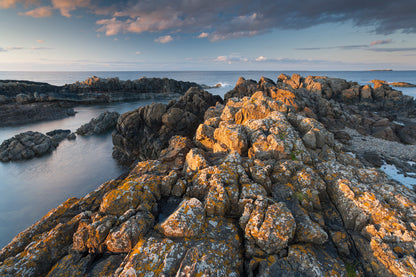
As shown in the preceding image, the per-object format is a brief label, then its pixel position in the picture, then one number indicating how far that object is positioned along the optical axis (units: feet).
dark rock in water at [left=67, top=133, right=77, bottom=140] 150.16
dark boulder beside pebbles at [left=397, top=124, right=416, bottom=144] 96.02
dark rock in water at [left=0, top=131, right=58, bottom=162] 112.47
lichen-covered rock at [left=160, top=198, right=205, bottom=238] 22.44
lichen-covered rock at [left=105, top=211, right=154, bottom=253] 22.04
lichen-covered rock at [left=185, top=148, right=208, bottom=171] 33.90
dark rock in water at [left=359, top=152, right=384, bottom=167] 66.39
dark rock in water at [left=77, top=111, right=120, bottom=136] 162.50
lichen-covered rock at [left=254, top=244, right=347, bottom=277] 19.38
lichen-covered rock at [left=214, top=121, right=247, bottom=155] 39.75
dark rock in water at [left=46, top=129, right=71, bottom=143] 143.72
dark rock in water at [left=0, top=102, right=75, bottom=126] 192.34
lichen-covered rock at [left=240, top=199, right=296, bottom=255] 21.52
